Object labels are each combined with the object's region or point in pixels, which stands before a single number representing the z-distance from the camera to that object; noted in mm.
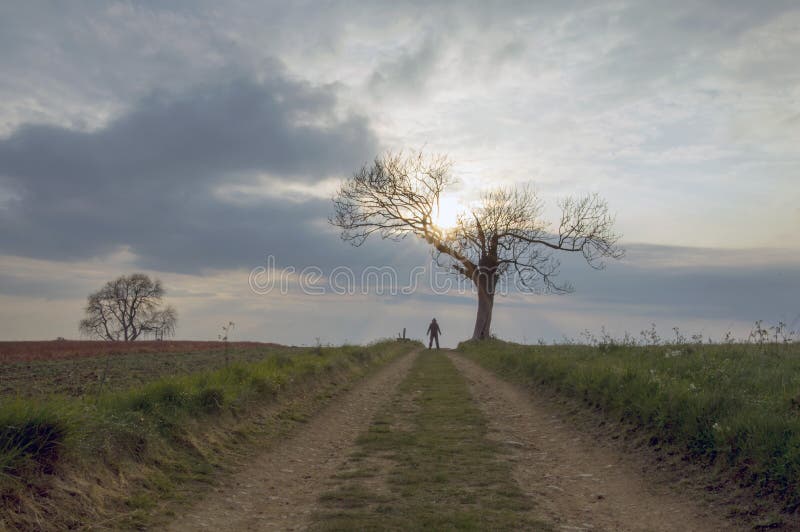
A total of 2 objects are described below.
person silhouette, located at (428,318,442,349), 44938
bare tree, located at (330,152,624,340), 37031
